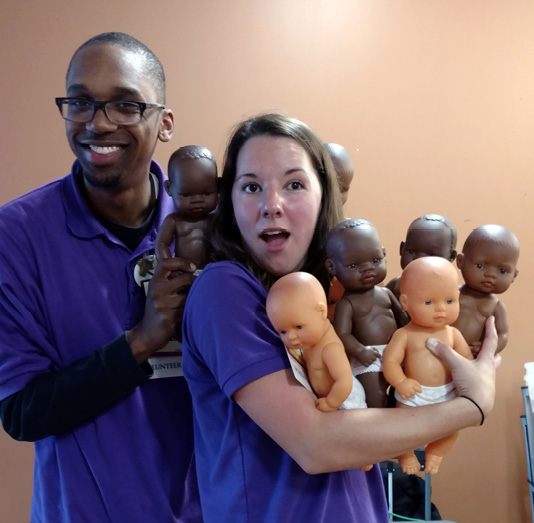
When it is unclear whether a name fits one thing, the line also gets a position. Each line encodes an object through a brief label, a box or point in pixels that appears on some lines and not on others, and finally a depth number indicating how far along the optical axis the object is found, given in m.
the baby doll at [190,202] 1.23
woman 0.93
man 1.29
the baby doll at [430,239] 1.16
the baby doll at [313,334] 0.93
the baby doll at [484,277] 1.11
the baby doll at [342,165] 1.46
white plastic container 2.35
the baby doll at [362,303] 1.05
